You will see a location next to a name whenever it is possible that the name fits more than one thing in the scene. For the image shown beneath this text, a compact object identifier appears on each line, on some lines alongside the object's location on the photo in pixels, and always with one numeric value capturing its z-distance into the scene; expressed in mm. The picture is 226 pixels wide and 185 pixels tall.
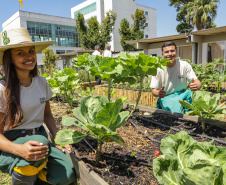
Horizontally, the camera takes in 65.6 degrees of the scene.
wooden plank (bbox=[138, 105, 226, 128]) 2048
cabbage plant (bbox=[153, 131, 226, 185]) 724
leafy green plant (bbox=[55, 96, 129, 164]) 1197
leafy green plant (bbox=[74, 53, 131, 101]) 1928
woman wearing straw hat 1293
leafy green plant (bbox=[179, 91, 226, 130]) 1838
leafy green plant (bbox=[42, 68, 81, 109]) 3067
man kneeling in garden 2742
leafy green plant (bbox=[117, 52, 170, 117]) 1828
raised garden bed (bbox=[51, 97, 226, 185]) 1314
